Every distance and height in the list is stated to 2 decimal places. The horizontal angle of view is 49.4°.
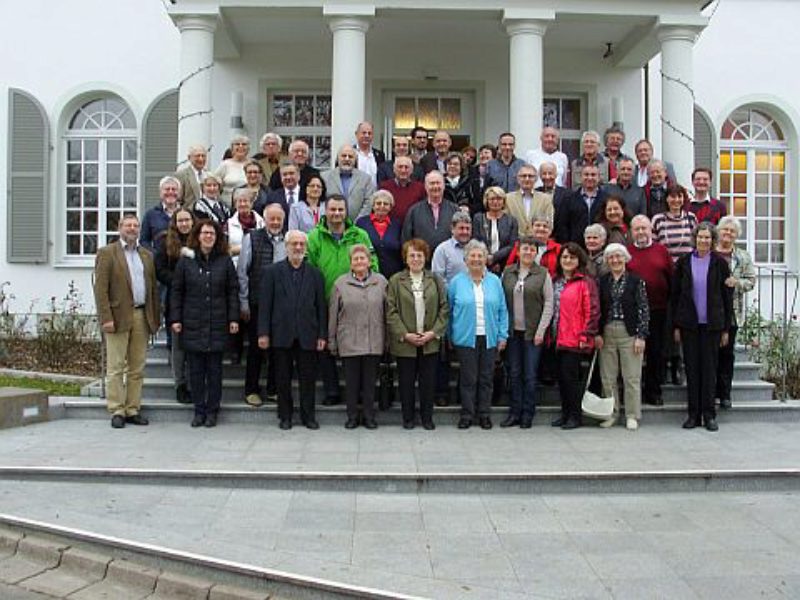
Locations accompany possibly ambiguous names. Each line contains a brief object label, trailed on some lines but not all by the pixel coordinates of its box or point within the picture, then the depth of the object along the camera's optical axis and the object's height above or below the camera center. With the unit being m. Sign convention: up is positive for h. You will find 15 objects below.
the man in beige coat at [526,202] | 8.41 +1.02
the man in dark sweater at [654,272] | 8.02 +0.32
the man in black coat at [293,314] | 7.57 -0.08
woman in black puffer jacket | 7.61 +0.01
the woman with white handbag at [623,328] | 7.75 -0.19
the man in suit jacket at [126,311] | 7.70 -0.07
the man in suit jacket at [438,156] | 9.23 +1.61
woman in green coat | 7.66 -0.09
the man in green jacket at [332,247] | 7.96 +0.53
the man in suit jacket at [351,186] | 8.70 +1.20
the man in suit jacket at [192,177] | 8.90 +1.31
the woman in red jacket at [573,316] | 7.71 -0.09
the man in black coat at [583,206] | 8.48 +0.98
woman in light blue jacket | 7.69 -0.16
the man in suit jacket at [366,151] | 9.20 +1.65
